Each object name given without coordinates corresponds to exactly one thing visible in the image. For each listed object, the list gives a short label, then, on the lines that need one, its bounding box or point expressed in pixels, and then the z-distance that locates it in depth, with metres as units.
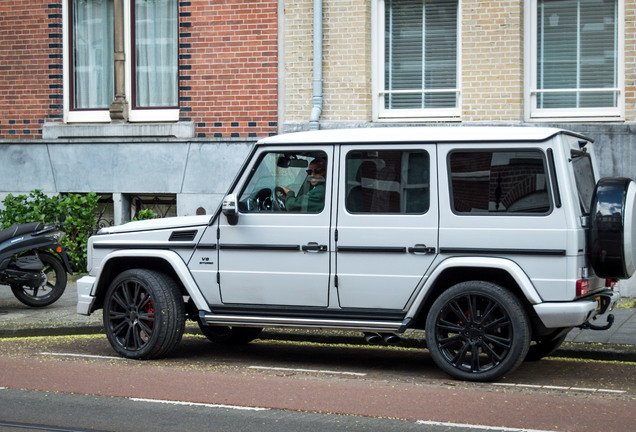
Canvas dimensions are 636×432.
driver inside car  8.26
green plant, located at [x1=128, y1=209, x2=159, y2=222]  14.70
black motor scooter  11.62
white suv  7.53
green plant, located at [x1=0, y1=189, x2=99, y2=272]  14.89
